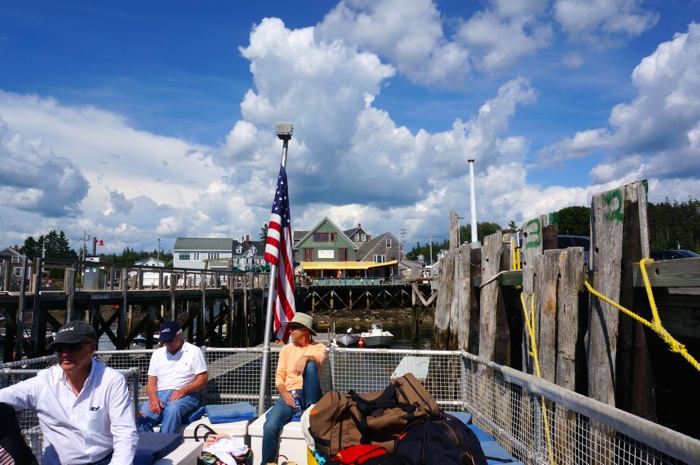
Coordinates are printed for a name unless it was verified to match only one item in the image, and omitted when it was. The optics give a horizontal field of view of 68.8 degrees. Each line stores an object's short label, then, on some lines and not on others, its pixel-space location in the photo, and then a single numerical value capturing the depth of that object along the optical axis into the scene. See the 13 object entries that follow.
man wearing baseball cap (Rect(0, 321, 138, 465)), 3.00
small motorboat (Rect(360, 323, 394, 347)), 25.41
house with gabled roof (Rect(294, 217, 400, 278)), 61.29
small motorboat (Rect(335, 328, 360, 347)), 21.14
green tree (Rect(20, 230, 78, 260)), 94.25
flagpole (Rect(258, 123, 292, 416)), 5.67
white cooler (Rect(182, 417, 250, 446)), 4.76
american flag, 6.37
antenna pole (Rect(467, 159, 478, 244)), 19.41
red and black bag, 3.47
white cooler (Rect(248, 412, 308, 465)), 4.64
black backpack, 3.14
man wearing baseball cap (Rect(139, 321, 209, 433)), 5.12
